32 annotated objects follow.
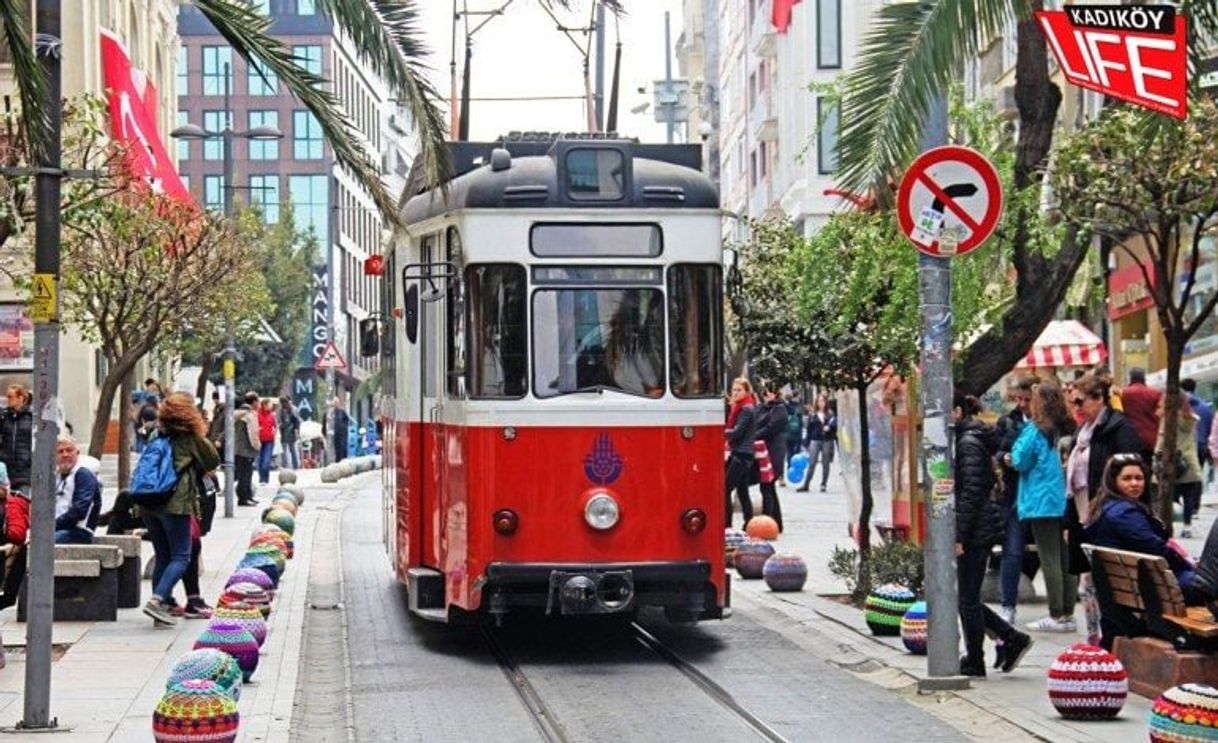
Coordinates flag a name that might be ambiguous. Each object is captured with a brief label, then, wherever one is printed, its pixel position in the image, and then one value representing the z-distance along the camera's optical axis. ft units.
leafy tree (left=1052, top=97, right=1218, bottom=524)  55.52
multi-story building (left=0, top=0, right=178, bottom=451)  154.20
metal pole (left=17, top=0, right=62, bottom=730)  38.60
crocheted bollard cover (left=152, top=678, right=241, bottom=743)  34.83
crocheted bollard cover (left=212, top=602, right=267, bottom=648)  47.03
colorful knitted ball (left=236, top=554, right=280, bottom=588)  65.26
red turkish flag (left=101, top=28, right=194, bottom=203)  101.76
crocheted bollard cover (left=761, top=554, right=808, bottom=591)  67.08
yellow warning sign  38.37
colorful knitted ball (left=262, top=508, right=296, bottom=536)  86.17
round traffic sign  45.29
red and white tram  50.16
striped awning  101.96
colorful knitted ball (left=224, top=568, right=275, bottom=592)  56.54
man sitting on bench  58.85
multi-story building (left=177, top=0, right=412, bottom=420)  343.05
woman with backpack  56.80
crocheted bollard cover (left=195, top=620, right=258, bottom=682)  45.16
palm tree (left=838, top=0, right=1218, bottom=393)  44.68
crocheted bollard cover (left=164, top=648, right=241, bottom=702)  37.42
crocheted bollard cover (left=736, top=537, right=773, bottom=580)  73.05
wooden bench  40.19
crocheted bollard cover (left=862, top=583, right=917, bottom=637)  54.08
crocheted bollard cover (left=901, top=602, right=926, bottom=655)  50.24
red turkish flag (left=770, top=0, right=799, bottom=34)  199.21
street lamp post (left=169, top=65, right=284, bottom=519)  113.60
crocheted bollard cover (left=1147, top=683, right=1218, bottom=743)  33.58
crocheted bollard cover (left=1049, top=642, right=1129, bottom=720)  39.45
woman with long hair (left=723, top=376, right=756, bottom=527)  91.97
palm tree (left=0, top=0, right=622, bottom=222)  39.47
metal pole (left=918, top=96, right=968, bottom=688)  44.88
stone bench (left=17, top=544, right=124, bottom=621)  58.08
